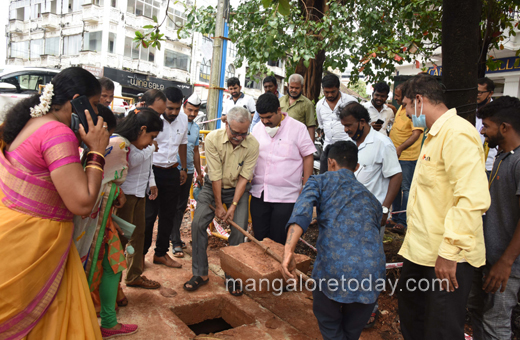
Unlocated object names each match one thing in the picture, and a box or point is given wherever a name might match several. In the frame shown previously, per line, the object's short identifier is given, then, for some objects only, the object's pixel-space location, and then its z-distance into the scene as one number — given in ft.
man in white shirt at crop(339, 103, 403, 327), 10.30
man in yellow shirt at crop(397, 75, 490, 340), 6.23
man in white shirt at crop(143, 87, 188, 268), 13.05
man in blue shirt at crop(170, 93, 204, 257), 14.96
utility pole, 17.95
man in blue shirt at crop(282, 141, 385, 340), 6.94
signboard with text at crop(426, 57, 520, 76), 38.75
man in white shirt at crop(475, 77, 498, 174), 13.15
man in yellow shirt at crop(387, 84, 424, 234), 17.39
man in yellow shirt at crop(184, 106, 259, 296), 11.87
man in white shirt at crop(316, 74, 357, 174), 14.83
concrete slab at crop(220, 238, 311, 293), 8.95
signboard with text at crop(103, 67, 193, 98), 80.69
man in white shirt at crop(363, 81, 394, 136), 16.32
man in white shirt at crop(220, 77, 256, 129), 21.49
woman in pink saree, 5.71
